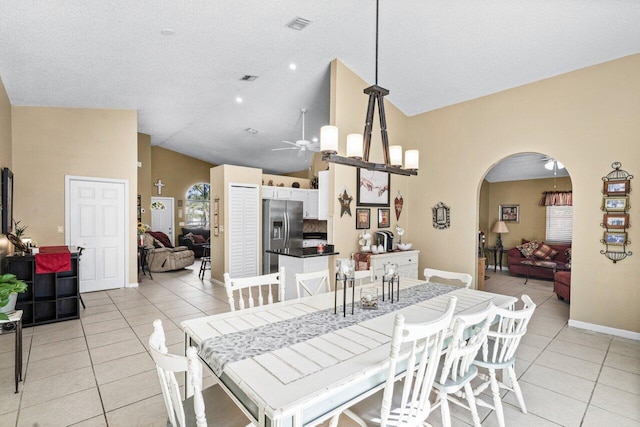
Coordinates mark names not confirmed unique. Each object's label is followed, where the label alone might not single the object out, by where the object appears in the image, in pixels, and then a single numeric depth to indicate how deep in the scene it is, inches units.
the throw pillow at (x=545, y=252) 285.0
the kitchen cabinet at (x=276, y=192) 281.7
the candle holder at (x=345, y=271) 81.7
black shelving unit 154.6
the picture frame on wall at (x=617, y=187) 147.2
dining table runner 58.5
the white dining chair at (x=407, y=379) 51.8
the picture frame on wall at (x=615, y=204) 148.1
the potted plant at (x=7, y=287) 72.9
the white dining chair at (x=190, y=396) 43.8
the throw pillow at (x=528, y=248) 291.6
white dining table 45.3
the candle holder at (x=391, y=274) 93.2
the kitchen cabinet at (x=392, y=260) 183.9
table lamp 323.6
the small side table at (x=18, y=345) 98.2
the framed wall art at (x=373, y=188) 201.8
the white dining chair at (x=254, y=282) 89.9
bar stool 279.1
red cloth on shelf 152.6
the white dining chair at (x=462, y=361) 62.6
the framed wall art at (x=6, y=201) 158.2
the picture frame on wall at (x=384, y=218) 214.8
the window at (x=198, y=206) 448.8
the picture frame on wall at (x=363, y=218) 201.0
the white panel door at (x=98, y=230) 214.7
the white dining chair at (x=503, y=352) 75.2
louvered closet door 251.3
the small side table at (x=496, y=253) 325.4
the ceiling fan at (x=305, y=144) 246.9
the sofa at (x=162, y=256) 296.8
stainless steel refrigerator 275.1
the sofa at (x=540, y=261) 272.7
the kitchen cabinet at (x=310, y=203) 314.9
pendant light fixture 93.7
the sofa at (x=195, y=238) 402.1
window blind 294.5
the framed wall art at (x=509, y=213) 328.5
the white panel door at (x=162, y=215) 411.5
